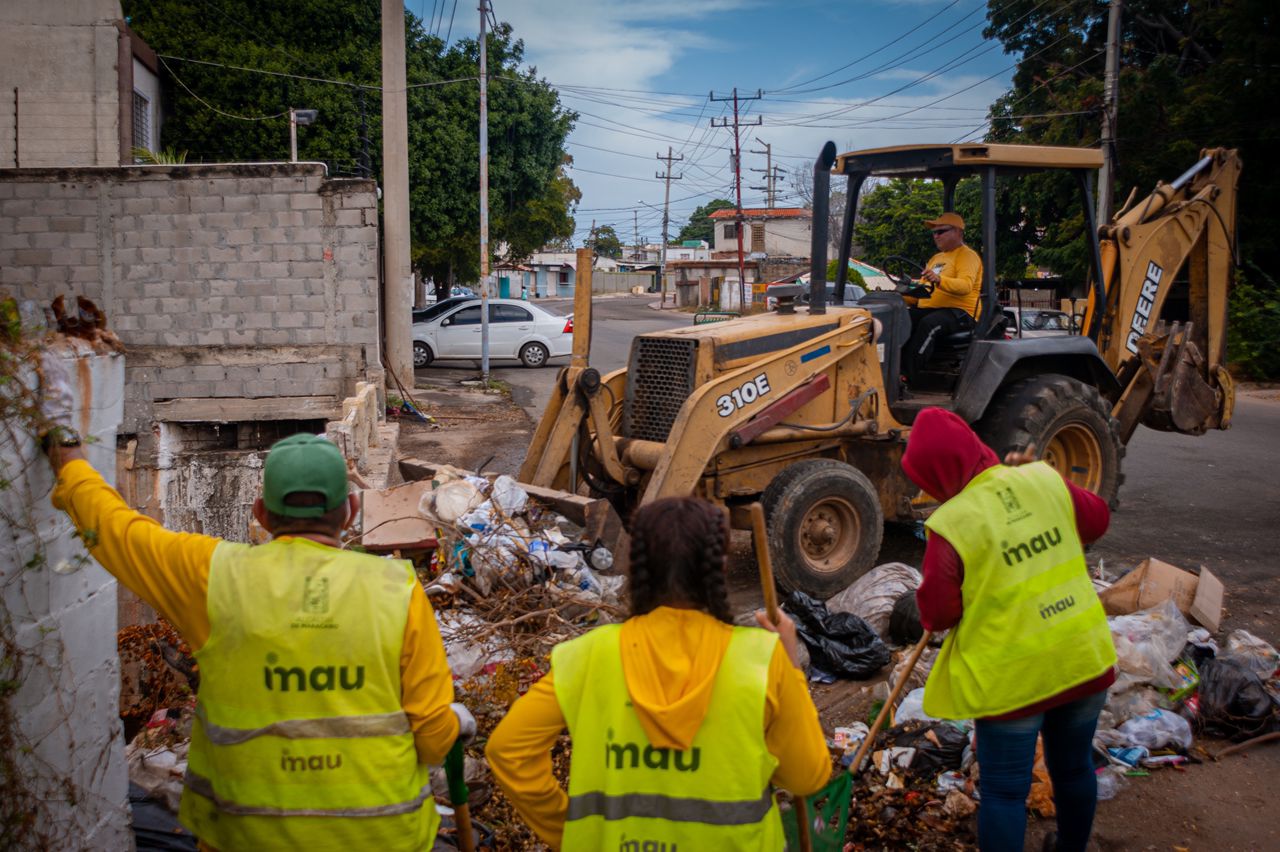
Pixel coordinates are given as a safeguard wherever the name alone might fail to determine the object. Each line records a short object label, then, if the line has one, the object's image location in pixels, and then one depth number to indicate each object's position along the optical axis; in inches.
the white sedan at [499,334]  846.5
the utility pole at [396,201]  631.8
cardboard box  211.0
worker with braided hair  81.8
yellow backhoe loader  250.2
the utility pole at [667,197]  2871.6
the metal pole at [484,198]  736.3
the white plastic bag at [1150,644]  182.4
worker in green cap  89.7
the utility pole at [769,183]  2524.6
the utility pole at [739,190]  1604.3
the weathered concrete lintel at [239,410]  422.0
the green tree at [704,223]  3912.4
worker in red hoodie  123.0
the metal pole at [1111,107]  807.1
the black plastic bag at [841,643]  204.8
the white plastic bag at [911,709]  177.8
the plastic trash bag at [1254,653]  192.1
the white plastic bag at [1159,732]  173.0
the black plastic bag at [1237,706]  179.5
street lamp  709.9
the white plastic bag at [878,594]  227.0
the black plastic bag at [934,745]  165.9
